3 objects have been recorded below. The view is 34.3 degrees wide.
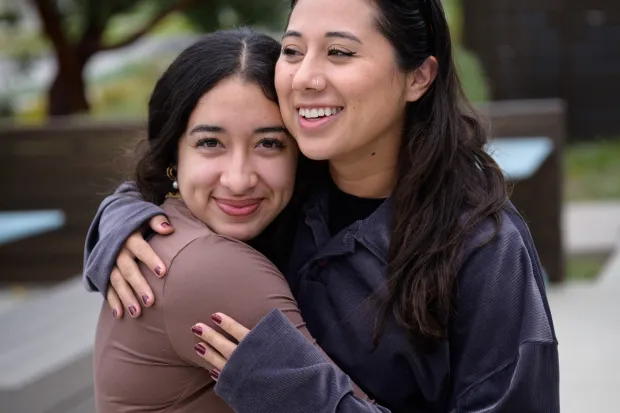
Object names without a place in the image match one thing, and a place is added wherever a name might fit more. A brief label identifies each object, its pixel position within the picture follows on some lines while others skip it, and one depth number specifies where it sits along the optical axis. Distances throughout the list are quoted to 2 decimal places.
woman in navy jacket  1.58
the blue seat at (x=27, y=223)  5.59
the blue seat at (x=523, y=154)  4.79
